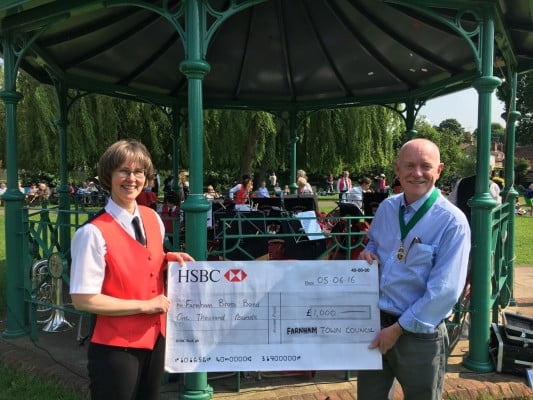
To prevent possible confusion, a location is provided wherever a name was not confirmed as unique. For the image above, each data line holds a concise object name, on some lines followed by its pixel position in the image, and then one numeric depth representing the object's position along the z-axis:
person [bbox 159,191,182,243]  6.16
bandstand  3.76
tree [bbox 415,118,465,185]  53.72
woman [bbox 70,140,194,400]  1.91
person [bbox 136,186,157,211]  6.53
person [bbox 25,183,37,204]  22.48
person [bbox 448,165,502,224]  4.87
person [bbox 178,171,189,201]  10.70
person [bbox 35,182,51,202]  22.34
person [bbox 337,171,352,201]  17.37
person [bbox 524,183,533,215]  21.05
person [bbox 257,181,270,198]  11.06
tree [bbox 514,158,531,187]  50.94
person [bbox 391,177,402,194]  7.36
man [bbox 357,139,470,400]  2.07
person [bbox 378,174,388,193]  17.43
